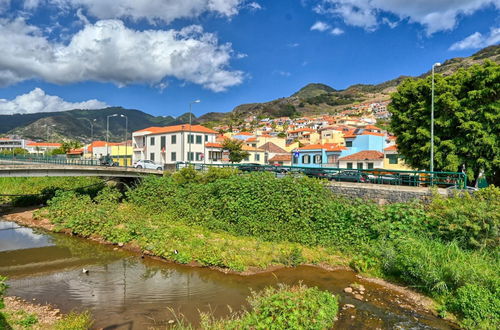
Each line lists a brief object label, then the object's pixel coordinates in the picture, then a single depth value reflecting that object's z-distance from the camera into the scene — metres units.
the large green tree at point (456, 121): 21.17
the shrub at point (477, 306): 10.01
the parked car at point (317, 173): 22.97
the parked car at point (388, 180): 19.82
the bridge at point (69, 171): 25.62
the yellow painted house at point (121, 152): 72.05
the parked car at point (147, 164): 45.19
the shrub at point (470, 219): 13.76
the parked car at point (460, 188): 16.74
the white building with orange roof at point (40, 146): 125.68
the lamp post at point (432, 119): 20.16
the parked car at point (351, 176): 21.62
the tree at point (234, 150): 57.06
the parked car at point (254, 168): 28.00
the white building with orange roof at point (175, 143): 53.84
